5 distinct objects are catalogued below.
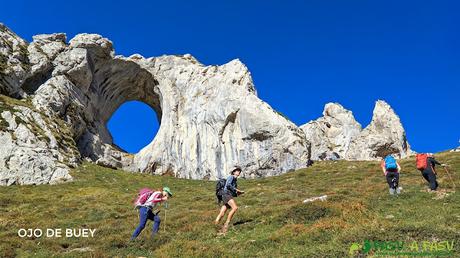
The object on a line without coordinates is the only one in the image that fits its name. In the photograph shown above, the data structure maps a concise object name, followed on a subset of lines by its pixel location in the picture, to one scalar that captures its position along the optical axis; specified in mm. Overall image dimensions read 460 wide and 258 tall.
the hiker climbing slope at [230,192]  16469
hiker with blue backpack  22156
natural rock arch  64125
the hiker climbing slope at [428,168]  22234
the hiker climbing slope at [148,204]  15383
